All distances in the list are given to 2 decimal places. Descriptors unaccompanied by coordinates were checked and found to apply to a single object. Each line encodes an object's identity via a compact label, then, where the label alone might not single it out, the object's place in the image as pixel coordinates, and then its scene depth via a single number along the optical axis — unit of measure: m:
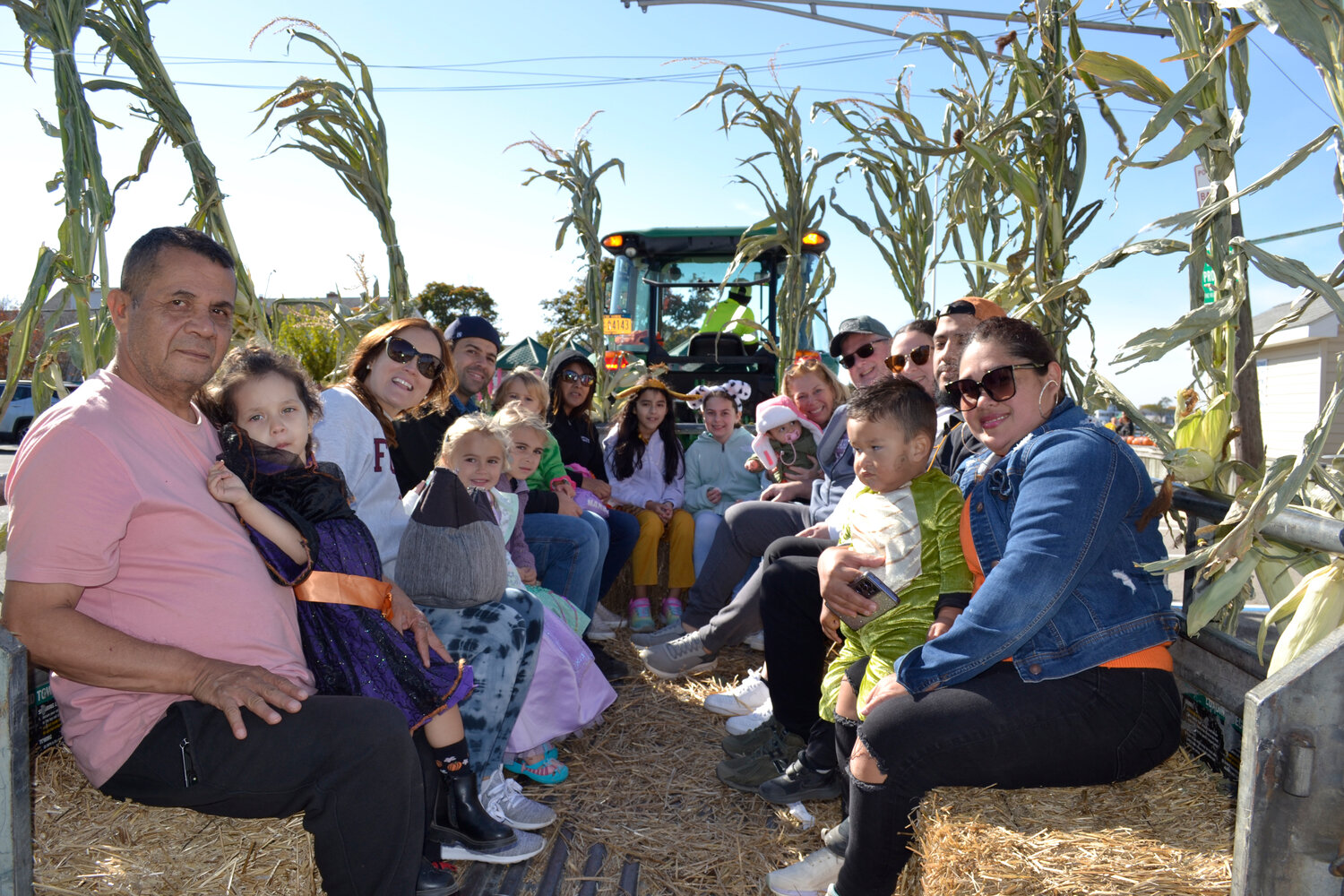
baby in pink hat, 3.93
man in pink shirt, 1.43
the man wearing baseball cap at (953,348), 2.53
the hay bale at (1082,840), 1.35
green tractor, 6.21
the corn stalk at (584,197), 5.49
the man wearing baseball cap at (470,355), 3.79
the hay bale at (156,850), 1.39
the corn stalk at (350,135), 3.10
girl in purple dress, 1.77
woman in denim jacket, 1.60
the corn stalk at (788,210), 4.28
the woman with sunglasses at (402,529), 2.37
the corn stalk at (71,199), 1.93
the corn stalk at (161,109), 2.26
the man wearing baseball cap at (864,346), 3.42
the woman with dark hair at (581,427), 4.20
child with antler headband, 4.38
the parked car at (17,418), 16.50
